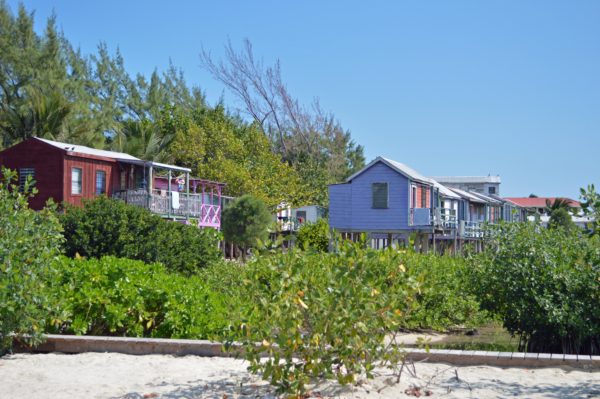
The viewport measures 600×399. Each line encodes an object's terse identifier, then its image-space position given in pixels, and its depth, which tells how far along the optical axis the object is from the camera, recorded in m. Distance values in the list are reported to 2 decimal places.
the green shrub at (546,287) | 9.84
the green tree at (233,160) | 51.50
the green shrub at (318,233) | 43.88
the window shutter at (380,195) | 43.75
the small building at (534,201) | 110.75
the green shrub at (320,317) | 6.55
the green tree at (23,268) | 8.70
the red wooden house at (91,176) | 35.93
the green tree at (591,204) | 8.57
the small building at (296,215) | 55.00
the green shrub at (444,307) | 15.67
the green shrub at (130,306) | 9.86
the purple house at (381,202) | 43.31
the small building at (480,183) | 89.69
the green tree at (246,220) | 44.22
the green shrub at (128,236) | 19.41
